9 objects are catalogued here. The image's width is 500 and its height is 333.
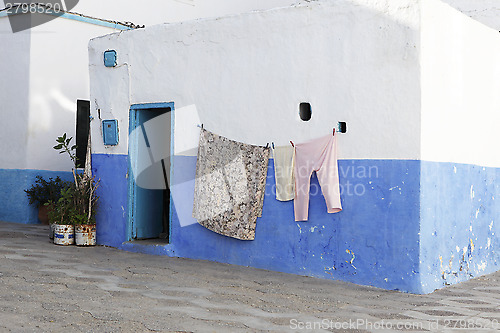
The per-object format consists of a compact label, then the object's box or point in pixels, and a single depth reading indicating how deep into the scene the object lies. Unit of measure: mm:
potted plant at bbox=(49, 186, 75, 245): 9055
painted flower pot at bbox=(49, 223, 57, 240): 9211
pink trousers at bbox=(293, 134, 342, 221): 6930
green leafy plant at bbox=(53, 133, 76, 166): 9634
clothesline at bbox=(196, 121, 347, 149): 6930
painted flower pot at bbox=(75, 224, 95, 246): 9031
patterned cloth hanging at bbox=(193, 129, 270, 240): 7547
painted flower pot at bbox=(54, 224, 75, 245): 9055
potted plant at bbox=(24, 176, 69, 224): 11156
